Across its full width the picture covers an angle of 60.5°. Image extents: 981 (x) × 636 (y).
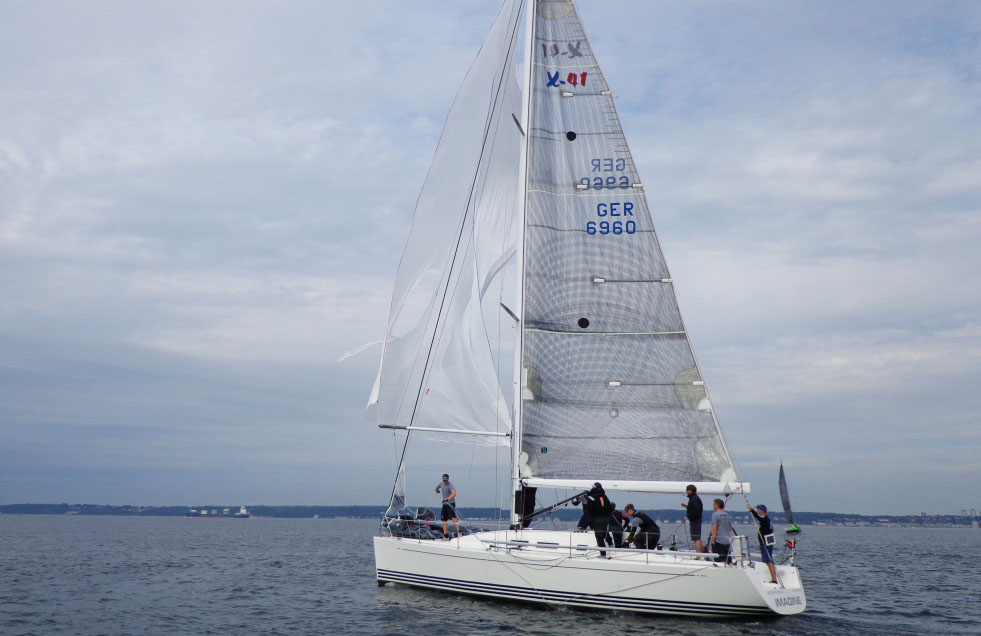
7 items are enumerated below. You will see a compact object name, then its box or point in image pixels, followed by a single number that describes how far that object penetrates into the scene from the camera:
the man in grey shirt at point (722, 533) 14.20
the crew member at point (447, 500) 17.89
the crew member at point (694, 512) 14.96
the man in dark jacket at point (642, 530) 15.05
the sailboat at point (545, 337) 15.98
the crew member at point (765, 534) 14.20
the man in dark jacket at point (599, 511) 15.15
